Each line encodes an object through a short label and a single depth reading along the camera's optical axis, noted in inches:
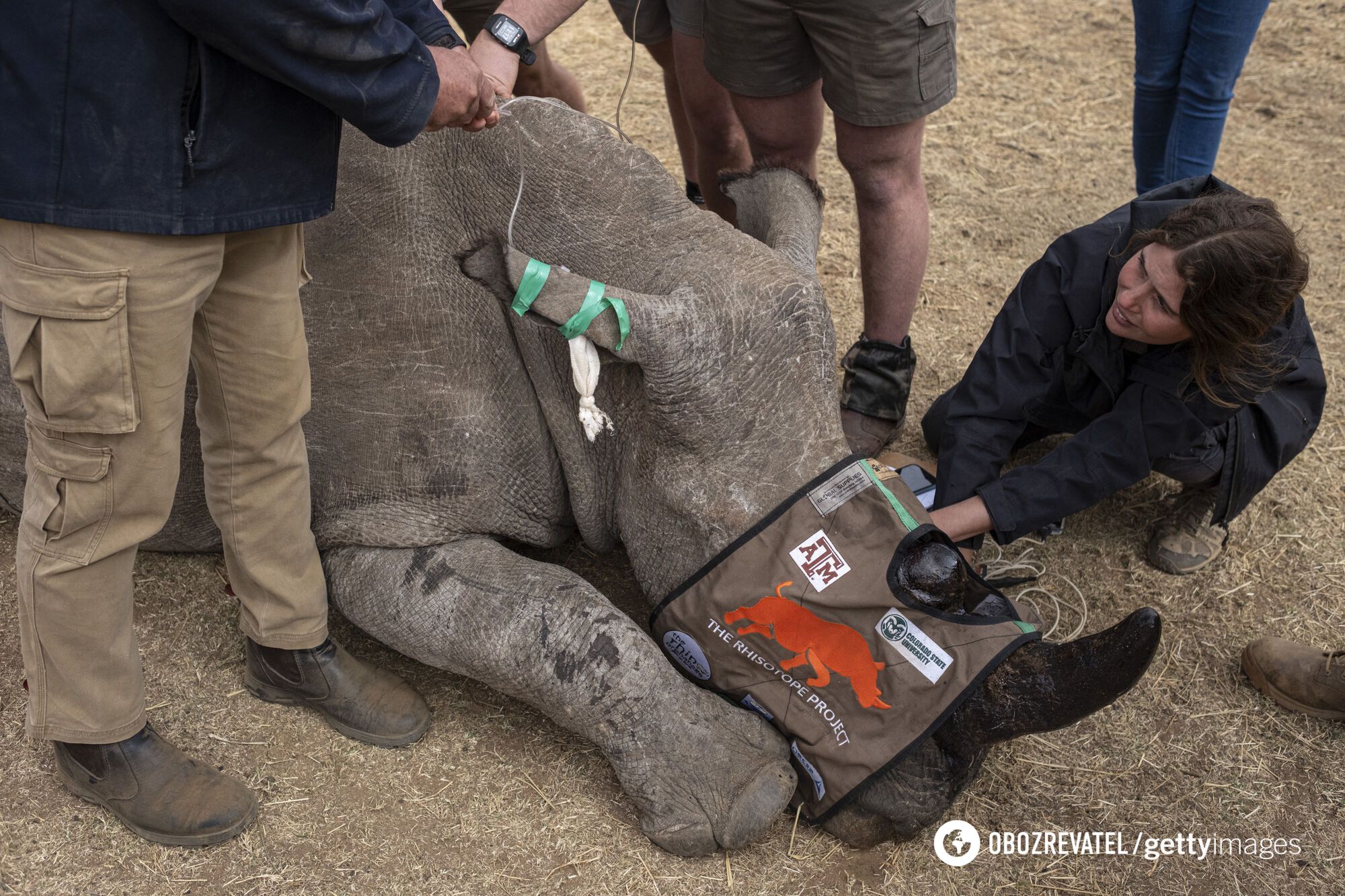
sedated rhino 99.7
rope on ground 131.0
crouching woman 111.4
